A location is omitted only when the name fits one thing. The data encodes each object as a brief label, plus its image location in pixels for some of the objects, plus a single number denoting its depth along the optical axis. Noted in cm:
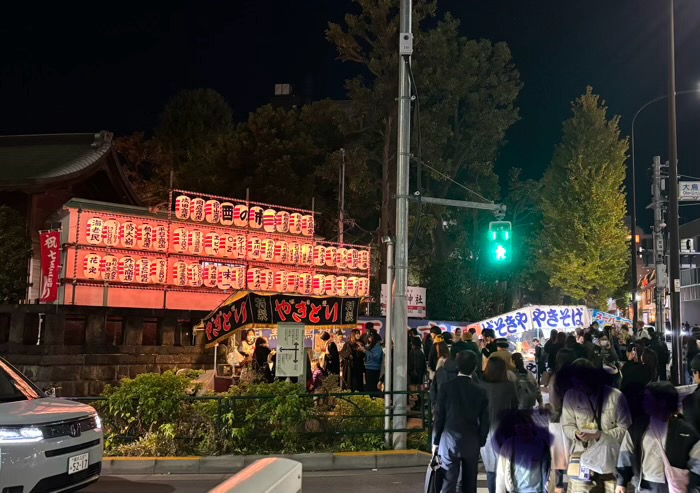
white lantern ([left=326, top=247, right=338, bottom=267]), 2911
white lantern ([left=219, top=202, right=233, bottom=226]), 2566
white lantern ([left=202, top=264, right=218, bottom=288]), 2486
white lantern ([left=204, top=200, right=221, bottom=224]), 2512
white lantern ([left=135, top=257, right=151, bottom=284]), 2292
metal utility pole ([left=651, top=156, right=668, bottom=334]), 2250
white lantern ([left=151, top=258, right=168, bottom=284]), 2334
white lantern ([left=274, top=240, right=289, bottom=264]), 2728
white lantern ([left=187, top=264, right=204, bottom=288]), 2438
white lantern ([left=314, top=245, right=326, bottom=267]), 2867
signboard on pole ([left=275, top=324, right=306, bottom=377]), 1312
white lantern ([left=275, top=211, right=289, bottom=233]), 2735
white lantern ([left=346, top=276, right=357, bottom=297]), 2995
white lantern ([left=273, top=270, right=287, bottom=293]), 2723
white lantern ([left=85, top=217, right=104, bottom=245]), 2153
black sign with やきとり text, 1678
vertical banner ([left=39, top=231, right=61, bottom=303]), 2131
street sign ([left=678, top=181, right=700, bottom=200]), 1908
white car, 649
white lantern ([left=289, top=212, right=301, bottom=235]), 2778
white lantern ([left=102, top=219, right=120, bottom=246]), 2186
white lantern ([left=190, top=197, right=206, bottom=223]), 2466
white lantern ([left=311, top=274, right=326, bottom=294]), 2866
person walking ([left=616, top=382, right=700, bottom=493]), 510
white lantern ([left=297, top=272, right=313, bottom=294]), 2805
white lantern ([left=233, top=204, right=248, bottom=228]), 2608
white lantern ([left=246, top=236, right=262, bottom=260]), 2634
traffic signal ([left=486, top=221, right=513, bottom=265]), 1600
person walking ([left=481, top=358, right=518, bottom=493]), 738
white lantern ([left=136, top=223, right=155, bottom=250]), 2292
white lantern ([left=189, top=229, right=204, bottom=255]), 2447
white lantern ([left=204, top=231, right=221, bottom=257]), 2498
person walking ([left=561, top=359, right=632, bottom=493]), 564
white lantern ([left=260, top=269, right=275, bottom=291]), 2660
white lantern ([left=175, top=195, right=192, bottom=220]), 2439
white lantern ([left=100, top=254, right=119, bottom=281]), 2191
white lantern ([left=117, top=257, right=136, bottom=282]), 2238
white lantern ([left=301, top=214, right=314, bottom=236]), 2831
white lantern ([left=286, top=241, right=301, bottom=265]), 2775
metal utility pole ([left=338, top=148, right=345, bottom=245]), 3028
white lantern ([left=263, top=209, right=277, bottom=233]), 2709
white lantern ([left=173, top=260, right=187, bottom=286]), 2403
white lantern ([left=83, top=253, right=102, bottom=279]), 2147
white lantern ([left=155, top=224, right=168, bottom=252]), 2348
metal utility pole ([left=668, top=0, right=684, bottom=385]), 1702
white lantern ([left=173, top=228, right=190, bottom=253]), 2412
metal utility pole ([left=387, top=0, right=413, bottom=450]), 1156
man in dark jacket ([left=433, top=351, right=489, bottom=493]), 679
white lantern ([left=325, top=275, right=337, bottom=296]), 2920
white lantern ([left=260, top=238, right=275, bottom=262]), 2675
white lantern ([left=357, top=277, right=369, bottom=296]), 3045
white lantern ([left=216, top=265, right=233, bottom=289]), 2517
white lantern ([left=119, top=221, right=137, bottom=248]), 2238
